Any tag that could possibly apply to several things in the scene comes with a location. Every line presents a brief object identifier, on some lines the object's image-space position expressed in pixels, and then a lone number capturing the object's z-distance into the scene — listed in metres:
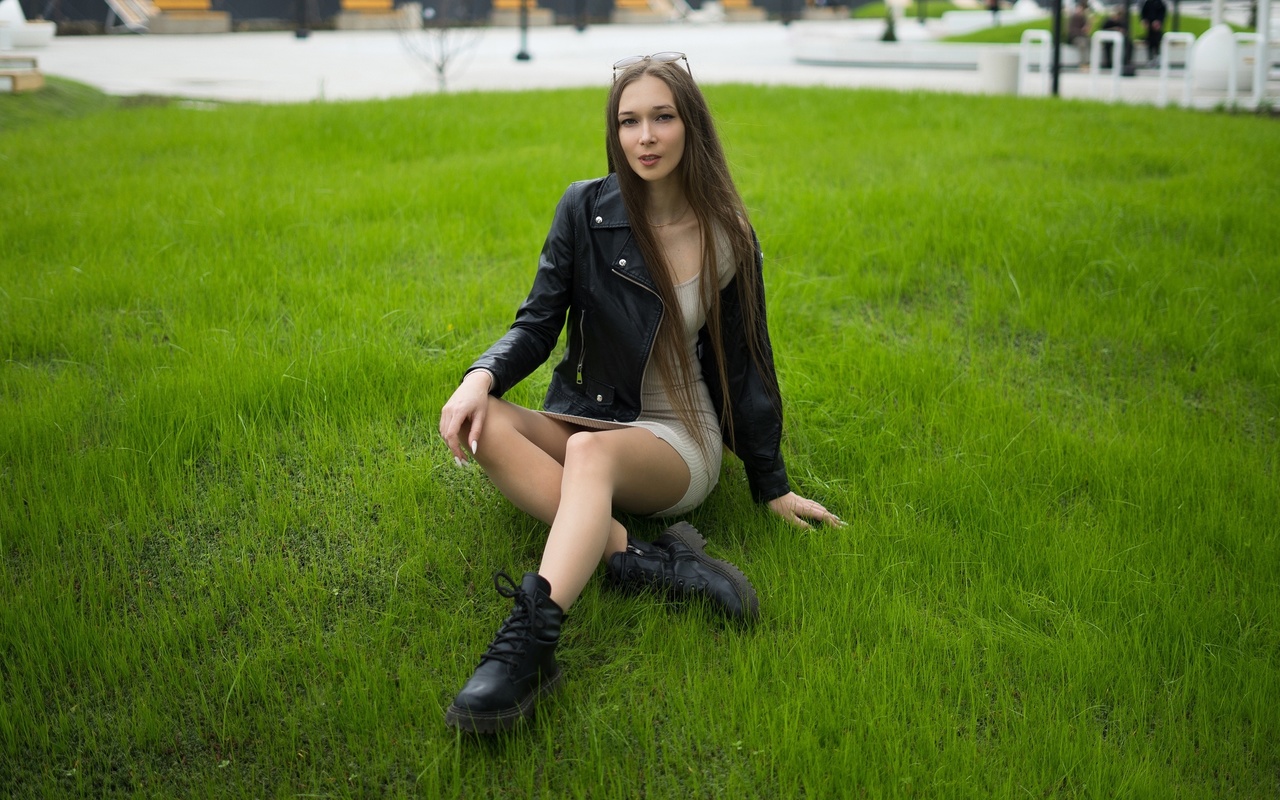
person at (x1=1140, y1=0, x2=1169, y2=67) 16.11
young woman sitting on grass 2.88
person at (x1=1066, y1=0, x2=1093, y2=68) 19.34
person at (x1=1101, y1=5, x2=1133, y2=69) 16.86
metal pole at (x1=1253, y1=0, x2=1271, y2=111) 11.05
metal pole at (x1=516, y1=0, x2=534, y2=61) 21.05
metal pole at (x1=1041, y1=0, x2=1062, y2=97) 11.43
